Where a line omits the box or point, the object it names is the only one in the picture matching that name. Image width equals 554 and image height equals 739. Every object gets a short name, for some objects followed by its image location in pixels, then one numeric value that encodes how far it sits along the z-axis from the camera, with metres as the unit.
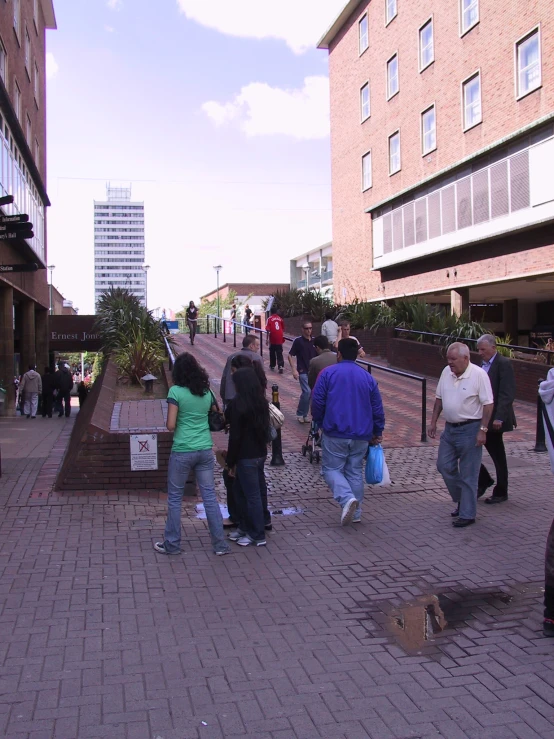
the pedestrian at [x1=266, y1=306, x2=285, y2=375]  17.05
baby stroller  10.05
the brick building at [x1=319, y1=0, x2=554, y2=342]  20.30
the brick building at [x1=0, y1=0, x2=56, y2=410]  21.91
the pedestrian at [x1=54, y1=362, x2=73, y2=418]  23.62
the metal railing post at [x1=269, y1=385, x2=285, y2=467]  9.87
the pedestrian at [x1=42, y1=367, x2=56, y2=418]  23.58
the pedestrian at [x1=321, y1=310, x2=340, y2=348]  12.59
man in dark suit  7.67
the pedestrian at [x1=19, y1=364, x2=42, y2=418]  22.12
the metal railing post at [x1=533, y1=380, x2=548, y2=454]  10.55
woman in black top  6.35
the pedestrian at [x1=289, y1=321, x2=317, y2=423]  12.29
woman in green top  6.09
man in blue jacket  6.98
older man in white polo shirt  6.88
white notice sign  8.23
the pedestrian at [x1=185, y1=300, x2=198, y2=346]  28.36
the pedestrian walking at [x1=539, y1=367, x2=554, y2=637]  4.46
